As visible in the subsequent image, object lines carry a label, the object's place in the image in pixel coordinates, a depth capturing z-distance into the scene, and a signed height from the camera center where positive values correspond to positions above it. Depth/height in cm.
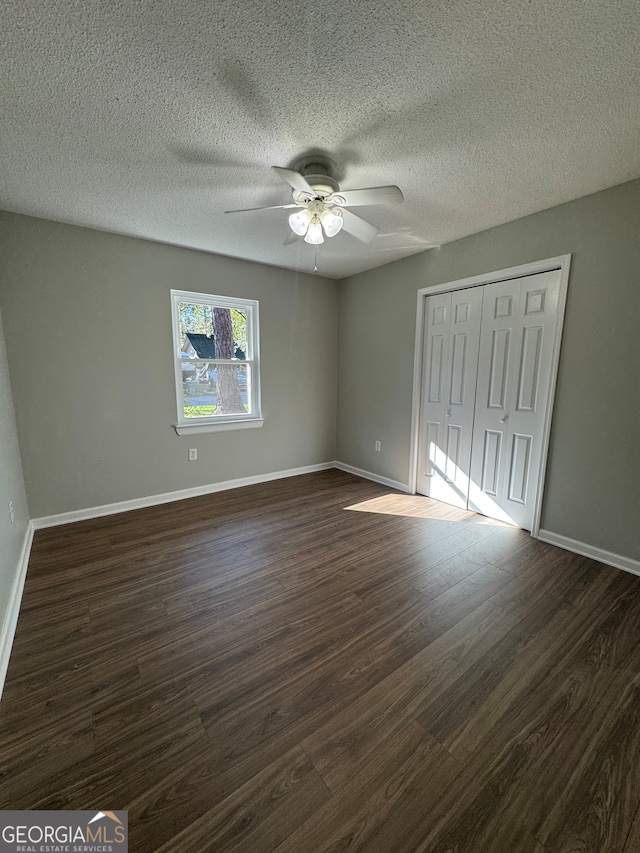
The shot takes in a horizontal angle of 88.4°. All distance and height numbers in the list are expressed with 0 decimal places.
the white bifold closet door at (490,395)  269 -18
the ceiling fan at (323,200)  178 +98
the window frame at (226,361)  341 +11
